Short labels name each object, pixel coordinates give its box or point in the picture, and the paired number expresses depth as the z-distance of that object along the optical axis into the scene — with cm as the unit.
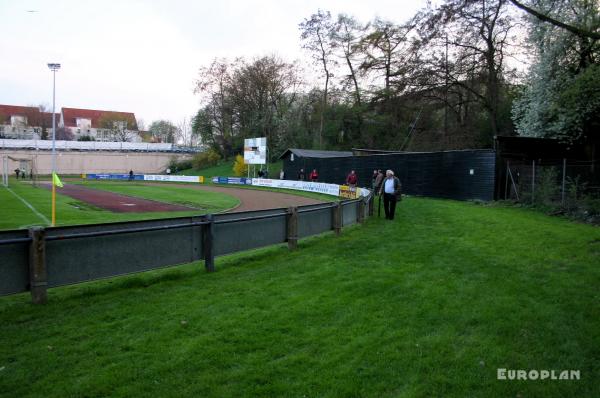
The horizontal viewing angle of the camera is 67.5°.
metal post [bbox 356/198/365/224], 1445
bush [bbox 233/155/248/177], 6047
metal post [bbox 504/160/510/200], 2281
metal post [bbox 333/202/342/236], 1169
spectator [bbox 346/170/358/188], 2791
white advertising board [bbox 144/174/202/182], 5909
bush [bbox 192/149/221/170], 7525
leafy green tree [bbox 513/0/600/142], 2081
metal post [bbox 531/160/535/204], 2017
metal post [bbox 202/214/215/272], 748
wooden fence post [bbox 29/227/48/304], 534
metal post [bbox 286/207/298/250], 945
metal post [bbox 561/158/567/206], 1807
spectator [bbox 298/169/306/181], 4191
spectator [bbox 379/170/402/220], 1527
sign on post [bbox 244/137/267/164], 4278
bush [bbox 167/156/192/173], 7744
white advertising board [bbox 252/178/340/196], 3163
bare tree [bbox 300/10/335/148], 5450
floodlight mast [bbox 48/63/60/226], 3856
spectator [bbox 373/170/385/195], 2323
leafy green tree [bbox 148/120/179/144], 12344
